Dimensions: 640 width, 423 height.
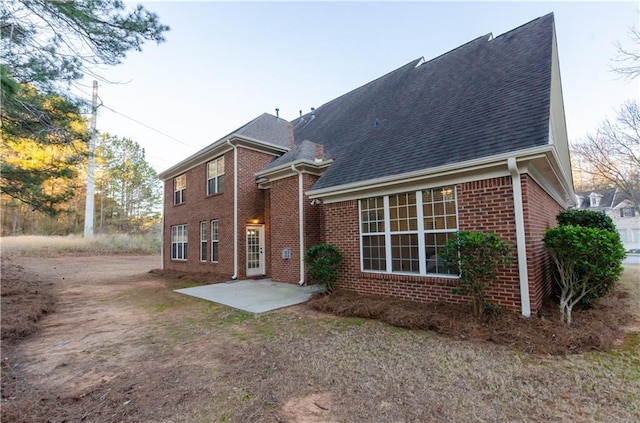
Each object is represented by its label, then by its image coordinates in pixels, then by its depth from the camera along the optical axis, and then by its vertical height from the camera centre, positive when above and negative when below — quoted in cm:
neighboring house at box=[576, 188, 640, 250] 2597 +192
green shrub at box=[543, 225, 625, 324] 438 -45
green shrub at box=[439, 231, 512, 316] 470 -49
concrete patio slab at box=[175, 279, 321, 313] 688 -161
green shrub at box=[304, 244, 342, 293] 718 -73
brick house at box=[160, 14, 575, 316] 511 +122
